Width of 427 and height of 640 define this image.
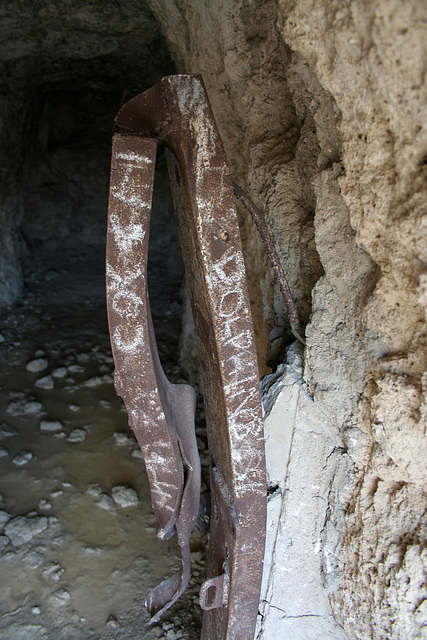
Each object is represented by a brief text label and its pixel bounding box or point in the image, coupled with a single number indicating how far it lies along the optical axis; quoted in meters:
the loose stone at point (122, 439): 2.56
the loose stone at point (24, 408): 2.75
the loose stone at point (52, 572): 1.82
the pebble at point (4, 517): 2.01
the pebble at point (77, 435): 2.56
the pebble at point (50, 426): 2.63
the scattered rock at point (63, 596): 1.75
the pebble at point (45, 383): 3.01
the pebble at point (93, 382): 3.08
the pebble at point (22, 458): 2.36
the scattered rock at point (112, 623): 1.67
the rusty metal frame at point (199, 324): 0.99
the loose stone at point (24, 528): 1.96
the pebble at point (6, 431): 2.53
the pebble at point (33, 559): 1.86
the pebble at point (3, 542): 1.91
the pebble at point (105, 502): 2.16
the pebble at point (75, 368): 3.22
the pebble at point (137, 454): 2.47
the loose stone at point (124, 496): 2.18
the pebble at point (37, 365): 3.20
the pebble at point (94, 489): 2.22
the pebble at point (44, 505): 2.11
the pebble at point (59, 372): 3.15
